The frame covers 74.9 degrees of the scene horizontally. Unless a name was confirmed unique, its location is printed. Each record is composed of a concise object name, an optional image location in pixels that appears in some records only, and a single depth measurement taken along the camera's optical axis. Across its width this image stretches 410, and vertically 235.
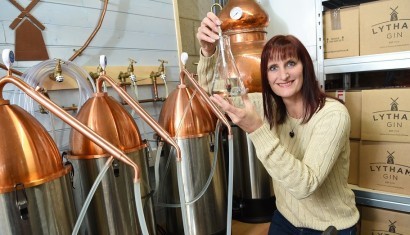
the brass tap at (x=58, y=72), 0.81
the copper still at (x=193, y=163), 0.86
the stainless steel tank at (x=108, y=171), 0.70
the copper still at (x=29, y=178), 0.51
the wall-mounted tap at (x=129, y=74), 1.04
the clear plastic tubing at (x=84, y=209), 0.58
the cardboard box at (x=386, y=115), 1.08
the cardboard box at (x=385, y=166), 1.11
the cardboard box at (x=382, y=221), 1.14
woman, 0.77
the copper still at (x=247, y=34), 1.17
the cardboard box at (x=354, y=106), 1.19
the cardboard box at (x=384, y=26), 1.06
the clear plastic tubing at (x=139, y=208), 0.56
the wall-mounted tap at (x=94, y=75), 1.00
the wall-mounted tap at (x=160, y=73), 1.19
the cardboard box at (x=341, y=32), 1.18
